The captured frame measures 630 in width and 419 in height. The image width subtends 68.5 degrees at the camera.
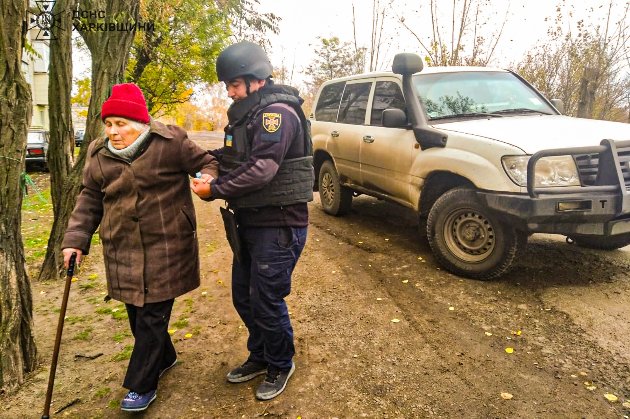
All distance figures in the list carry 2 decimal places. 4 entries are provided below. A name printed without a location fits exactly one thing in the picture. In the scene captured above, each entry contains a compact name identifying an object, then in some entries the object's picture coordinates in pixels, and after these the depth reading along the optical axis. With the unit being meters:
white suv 3.65
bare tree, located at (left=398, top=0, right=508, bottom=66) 13.52
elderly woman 2.45
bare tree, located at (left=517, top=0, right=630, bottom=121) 14.96
